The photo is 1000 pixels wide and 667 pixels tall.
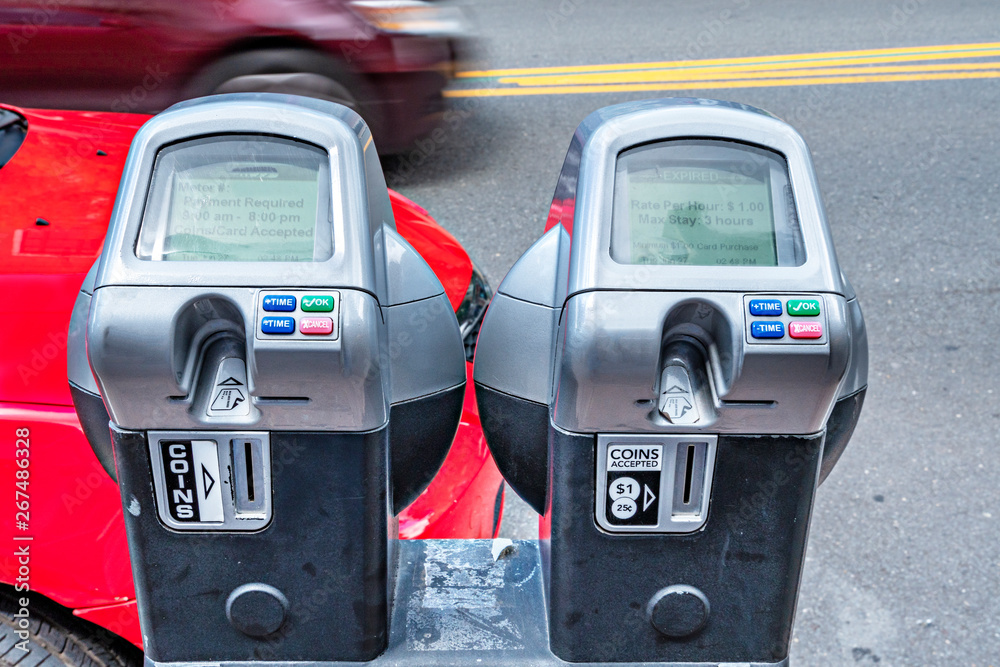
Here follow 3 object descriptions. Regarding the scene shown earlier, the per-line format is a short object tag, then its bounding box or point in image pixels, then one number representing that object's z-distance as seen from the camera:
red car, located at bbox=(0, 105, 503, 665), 1.66
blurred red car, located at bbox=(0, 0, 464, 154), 4.17
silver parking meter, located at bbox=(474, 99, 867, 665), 1.13
